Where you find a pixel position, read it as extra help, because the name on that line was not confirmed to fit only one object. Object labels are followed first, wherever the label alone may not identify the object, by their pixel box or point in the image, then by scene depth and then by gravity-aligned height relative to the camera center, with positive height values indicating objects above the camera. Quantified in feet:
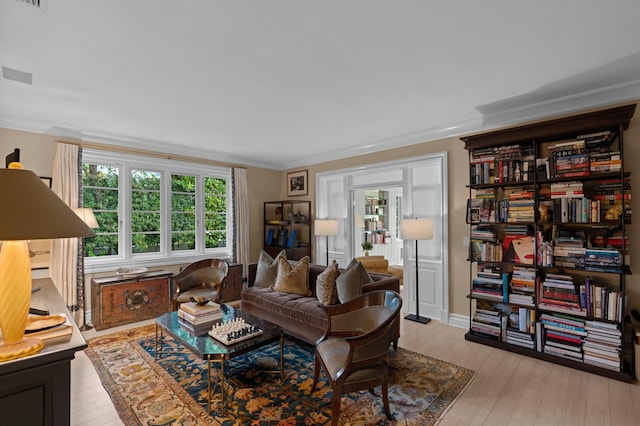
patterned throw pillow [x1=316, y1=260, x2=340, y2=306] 10.73 -2.57
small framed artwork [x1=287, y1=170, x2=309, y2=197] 19.88 +2.26
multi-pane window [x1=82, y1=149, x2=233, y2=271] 14.42 +0.48
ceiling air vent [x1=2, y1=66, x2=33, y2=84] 8.04 +3.97
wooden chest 12.66 -3.61
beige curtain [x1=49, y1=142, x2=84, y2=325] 12.60 -1.16
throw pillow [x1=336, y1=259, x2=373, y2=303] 10.05 -2.27
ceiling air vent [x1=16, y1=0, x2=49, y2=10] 5.49 +3.98
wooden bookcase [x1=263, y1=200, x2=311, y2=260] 19.02 -0.80
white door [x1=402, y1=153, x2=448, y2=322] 13.43 -1.45
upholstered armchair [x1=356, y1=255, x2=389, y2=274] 17.48 -2.84
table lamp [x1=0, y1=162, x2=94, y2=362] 3.30 -0.15
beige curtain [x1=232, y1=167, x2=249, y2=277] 18.61 -0.03
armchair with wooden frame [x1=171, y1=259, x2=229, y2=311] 12.69 -2.90
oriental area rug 7.06 -4.71
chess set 7.93 -3.19
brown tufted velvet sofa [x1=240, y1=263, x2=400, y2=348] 10.13 -3.44
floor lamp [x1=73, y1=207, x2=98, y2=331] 12.07 -1.40
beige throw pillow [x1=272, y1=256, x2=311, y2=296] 12.52 -2.63
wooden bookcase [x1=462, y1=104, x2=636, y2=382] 8.91 -0.92
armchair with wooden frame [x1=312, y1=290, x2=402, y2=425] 6.50 -3.15
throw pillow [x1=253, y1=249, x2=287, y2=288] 13.73 -2.61
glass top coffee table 7.38 -3.35
